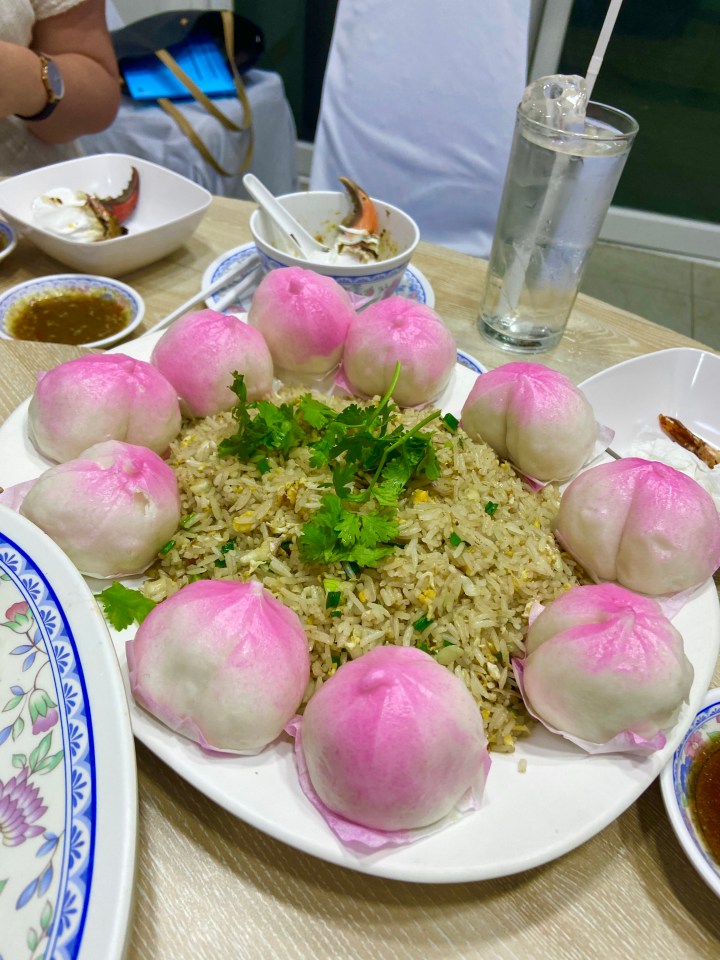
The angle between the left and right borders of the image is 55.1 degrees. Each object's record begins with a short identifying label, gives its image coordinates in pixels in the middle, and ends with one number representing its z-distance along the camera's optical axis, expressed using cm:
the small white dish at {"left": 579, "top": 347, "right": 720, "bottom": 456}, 44
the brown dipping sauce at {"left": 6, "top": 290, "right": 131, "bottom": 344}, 45
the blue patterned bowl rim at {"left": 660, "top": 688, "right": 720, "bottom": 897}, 23
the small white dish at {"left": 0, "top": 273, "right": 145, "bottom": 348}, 45
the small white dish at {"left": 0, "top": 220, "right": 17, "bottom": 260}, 51
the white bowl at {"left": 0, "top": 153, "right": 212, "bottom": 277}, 49
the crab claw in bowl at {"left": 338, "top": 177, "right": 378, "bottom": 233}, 51
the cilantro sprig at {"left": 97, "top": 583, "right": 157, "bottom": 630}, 25
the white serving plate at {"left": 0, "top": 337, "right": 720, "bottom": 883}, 20
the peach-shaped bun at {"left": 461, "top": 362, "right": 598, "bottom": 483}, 32
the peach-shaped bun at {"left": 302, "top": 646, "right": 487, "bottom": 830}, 20
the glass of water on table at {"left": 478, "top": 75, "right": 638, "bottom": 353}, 42
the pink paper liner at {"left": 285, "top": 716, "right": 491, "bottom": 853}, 20
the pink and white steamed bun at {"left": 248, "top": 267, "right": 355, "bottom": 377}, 35
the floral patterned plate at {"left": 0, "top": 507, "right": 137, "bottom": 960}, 17
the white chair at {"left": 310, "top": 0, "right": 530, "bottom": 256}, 70
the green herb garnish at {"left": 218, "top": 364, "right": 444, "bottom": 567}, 27
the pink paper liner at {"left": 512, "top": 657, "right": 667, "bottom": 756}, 22
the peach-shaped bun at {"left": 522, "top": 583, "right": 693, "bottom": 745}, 22
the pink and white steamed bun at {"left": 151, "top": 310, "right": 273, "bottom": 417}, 33
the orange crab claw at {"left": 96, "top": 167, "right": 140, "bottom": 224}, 54
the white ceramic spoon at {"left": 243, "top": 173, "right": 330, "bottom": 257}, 48
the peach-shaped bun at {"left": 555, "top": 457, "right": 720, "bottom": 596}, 27
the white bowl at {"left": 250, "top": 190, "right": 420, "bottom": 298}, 44
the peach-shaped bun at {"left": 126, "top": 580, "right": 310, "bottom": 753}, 22
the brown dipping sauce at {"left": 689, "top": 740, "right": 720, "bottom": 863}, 25
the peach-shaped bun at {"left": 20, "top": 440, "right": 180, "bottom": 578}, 26
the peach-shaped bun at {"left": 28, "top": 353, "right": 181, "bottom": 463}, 29
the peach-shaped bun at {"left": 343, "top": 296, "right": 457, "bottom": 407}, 34
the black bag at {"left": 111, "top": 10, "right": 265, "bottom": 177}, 95
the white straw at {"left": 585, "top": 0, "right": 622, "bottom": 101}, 36
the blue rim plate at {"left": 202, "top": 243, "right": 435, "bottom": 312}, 49
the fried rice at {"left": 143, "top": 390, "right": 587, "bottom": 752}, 26
